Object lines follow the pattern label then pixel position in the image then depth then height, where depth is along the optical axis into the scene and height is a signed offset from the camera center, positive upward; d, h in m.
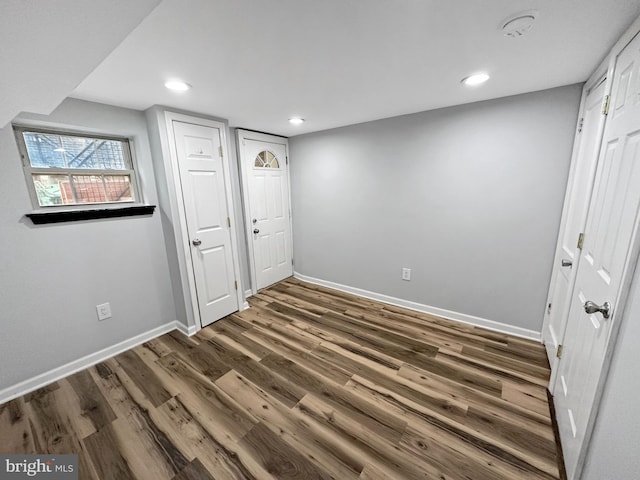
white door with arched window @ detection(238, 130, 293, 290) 3.21 -0.16
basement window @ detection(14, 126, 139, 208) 1.85 +0.24
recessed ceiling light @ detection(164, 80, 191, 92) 1.67 +0.76
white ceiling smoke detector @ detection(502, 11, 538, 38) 1.09 +0.73
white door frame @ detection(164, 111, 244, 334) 2.27 -0.14
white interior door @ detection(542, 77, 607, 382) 1.51 -0.25
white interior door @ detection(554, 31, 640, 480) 0.99 -0.32
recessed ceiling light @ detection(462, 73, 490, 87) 1.69 +0.75
